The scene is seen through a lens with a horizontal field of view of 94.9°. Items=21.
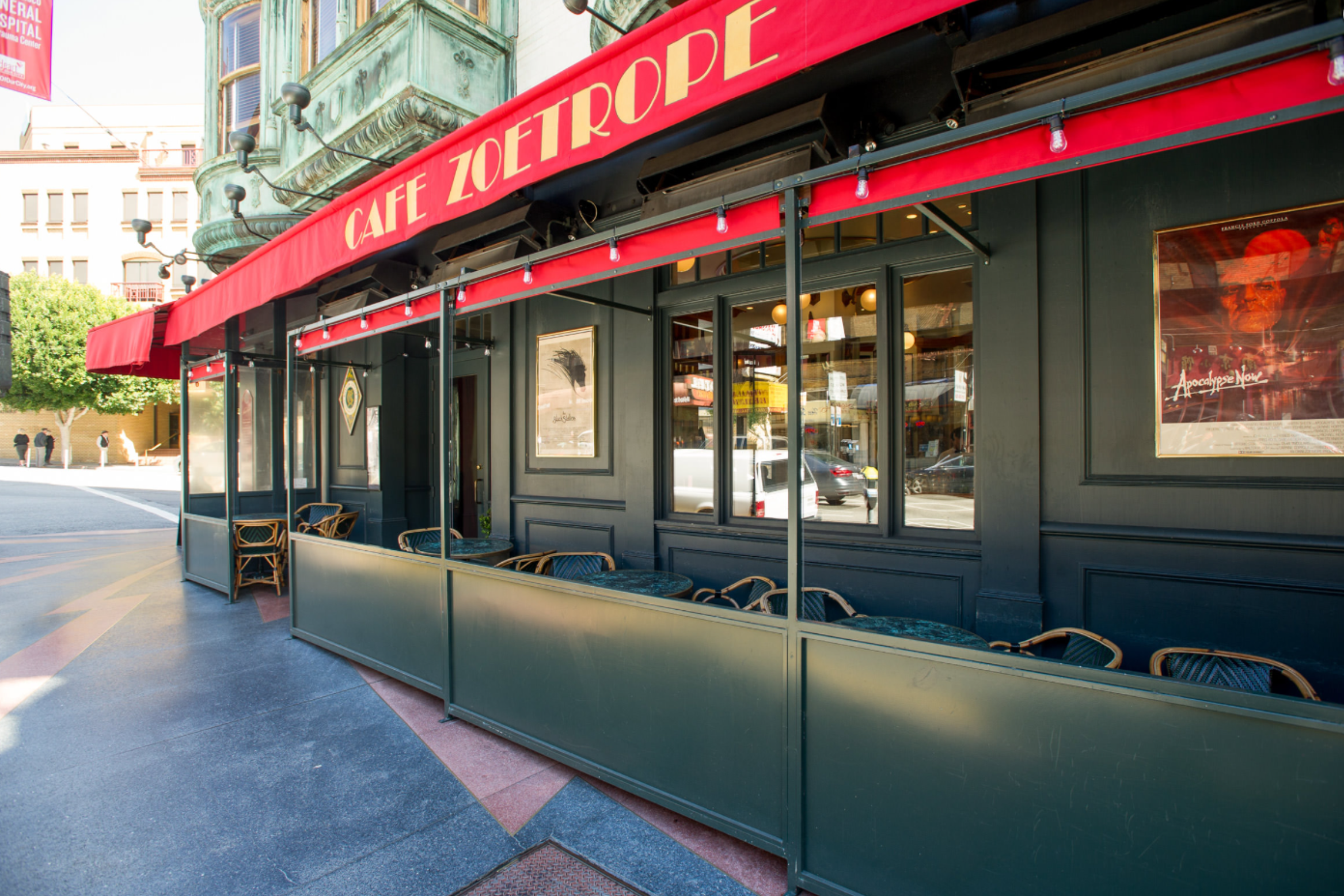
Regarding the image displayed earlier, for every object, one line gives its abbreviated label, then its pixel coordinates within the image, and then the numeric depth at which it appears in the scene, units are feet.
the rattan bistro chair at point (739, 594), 13.88
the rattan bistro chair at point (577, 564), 16.84
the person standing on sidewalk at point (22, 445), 87.56
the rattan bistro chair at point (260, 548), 23.62
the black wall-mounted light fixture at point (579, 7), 13.29
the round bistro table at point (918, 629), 9.70
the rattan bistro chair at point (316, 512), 27.48
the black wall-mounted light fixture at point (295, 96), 18.12
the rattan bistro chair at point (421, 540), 19.36
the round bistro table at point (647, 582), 13.20
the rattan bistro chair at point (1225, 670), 8.34
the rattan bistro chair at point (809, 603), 12.01
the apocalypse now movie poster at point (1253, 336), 8.98
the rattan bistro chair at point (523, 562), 17.19
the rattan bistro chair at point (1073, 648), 9.39
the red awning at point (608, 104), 7.16
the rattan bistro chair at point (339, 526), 24.99
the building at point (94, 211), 106.42
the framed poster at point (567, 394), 18.83
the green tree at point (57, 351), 77.61
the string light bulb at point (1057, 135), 6.07
